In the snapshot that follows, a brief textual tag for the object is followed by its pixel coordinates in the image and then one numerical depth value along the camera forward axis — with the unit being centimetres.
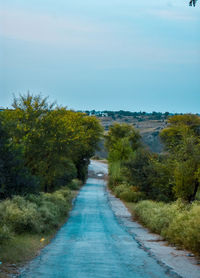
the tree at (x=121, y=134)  9044
